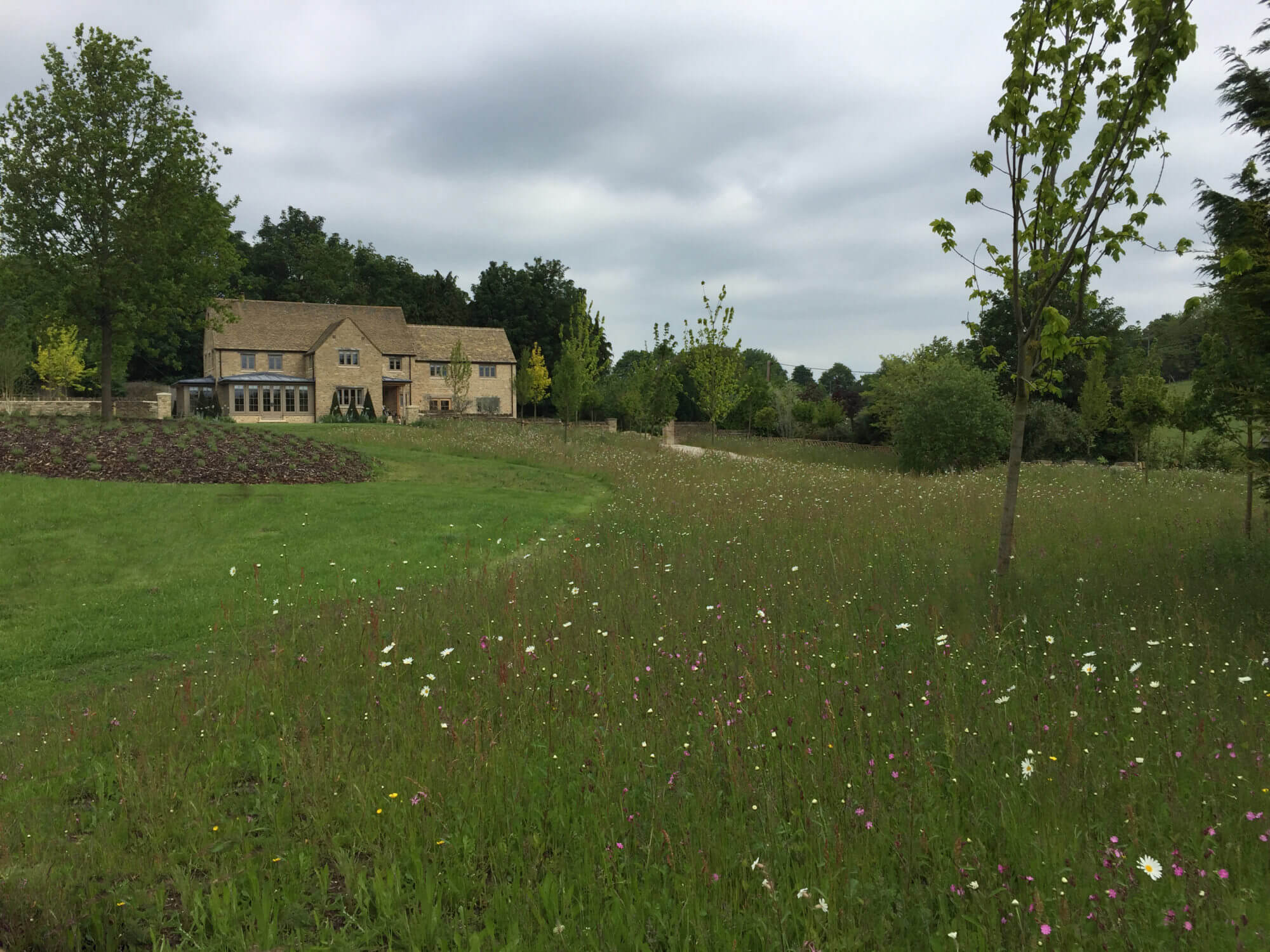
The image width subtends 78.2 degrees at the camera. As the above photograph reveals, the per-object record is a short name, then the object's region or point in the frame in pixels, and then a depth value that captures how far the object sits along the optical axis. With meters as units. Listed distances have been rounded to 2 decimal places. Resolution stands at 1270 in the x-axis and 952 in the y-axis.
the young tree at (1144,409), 23.81
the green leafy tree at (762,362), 116.25
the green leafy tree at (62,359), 51.28
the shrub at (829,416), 50.81
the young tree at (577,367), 34.97
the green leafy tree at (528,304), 71.25
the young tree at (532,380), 56.41
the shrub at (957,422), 33.19
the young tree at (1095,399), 32.50
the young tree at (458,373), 51.38
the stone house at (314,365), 49.38
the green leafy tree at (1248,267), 7.55
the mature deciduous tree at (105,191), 26.30
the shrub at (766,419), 54.16
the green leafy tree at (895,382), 42.75
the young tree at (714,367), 38.00
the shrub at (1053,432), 35.94
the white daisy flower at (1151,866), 3.08
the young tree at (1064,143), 7.37
